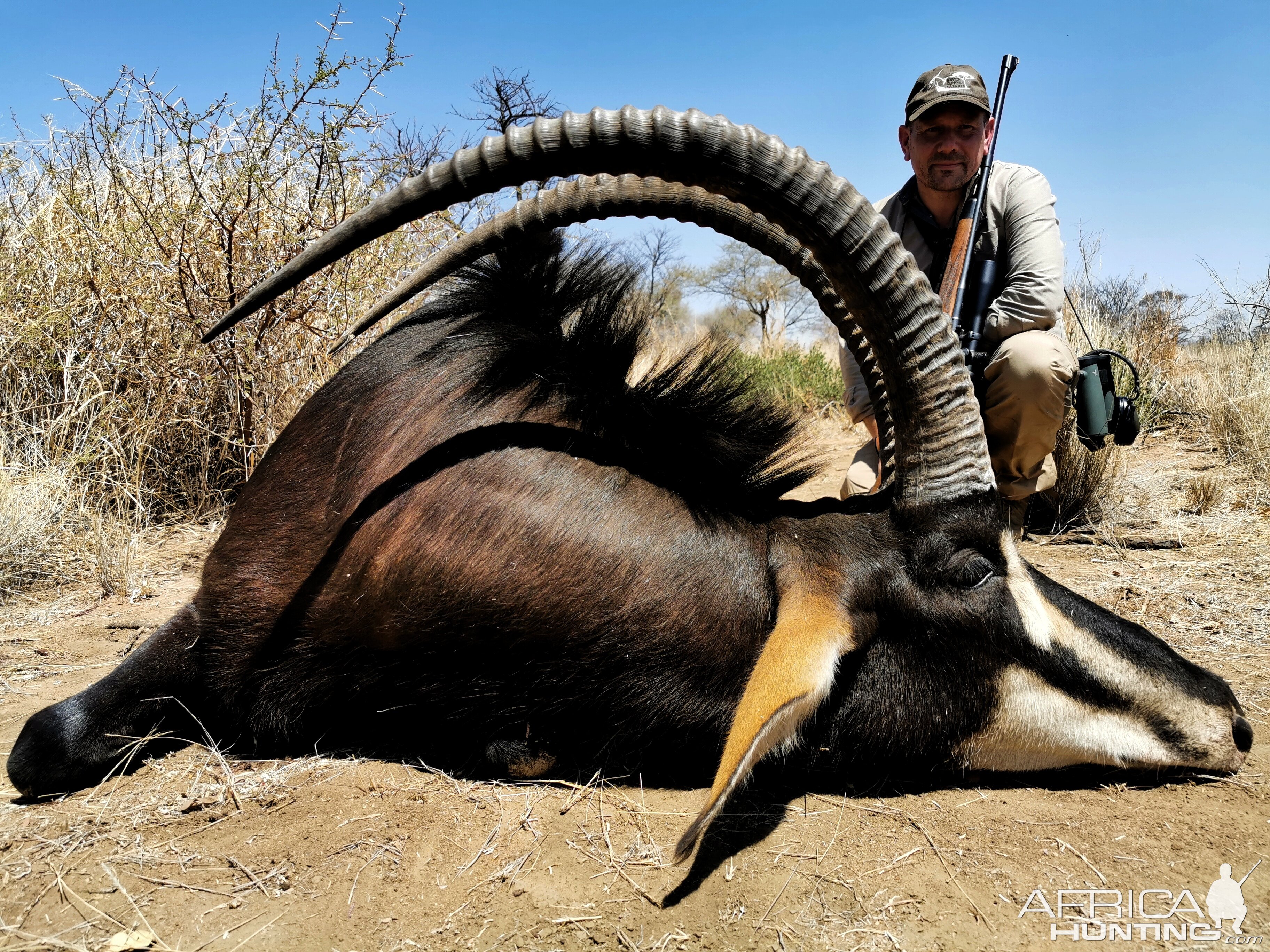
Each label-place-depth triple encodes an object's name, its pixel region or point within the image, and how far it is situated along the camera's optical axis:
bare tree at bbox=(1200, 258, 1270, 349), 7.83
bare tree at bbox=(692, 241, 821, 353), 33.25
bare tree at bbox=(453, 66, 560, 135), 14.48
